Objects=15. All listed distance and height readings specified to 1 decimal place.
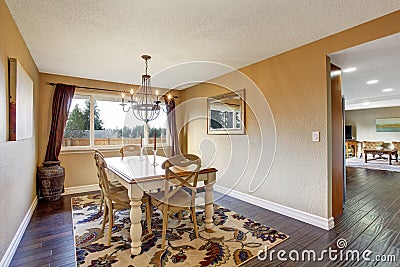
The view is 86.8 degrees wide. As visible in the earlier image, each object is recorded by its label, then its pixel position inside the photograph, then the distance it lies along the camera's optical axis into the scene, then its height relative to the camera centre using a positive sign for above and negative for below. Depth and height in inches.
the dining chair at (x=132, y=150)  161.9 -10.4
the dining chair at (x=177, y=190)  85.2 -23.4
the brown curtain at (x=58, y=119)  156.6 +13.5
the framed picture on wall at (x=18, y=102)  81.7 +15.1
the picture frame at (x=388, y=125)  363.6 +19.4
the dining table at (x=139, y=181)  81.3 -18.6
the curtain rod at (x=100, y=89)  172.3 +40.7
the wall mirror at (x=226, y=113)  150.9 +17.9
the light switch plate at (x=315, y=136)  106.0 +0.0
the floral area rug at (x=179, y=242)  77.1 -44.7
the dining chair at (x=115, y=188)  105.1 -26.4
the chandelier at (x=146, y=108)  111.8 +15.4
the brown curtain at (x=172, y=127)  213.2 +9.5
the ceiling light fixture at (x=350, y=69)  129.6 +41.7
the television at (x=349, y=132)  410.9 +7.5
